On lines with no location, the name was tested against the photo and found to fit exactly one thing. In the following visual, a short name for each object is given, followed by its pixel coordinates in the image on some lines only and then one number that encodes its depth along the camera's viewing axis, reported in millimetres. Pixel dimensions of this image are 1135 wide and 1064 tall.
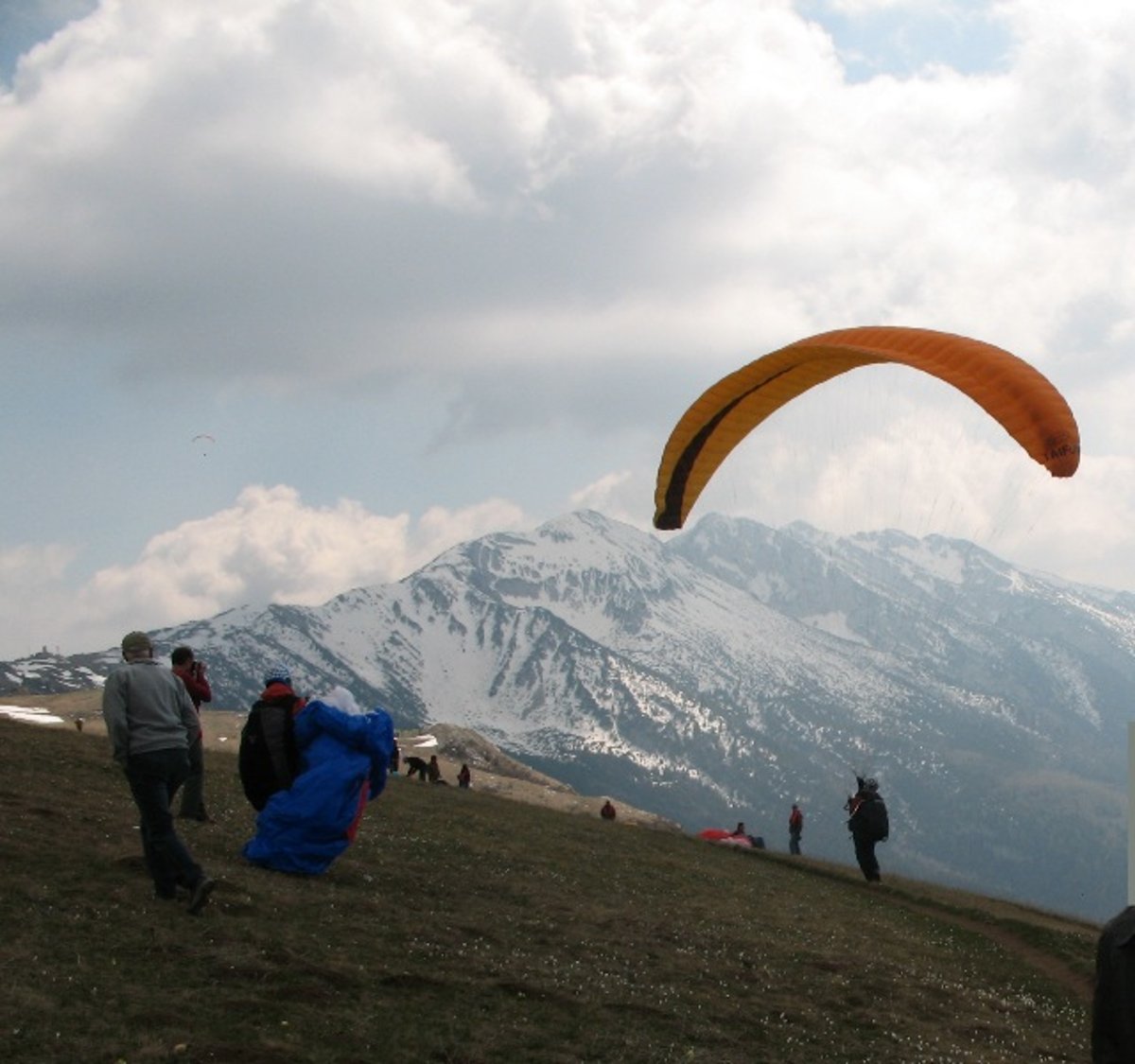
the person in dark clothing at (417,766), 51397
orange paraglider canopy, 19922
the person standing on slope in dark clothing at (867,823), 32031
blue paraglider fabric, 16734
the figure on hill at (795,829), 50156
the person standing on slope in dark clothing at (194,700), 19000
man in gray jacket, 13562
